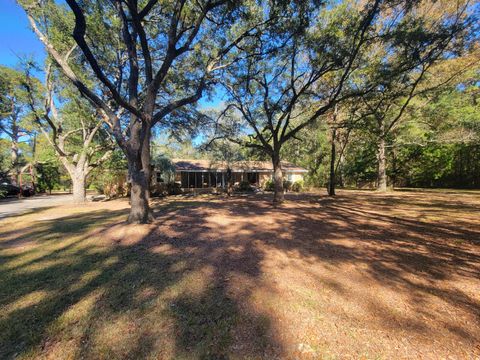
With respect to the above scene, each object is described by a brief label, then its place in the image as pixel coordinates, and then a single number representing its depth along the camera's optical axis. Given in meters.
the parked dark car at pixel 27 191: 21.74
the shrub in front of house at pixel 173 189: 20.45
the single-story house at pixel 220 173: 22.55
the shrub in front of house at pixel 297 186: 24.34
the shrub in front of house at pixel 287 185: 24.22
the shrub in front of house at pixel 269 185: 24.38
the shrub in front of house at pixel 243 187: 23.47
